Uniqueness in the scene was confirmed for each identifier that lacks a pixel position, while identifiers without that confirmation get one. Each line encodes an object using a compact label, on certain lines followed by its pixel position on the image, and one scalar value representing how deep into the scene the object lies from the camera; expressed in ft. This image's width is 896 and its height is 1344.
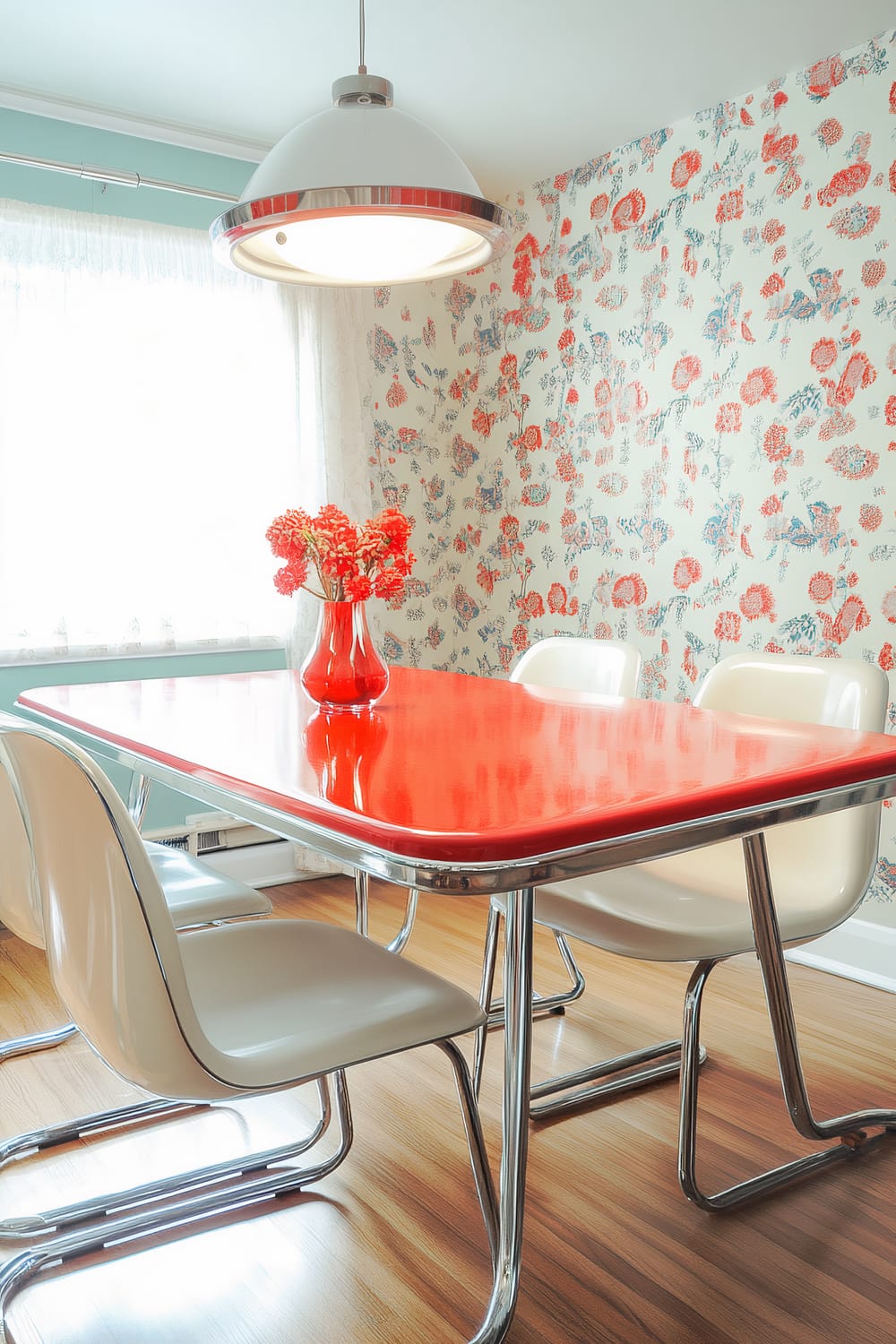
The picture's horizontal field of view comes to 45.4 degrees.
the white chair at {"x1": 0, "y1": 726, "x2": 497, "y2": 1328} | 3.79
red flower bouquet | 6.38
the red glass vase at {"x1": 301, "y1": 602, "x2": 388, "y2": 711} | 6.42
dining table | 3.60
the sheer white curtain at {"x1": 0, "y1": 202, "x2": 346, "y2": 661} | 10.39
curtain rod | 9.99
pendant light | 5.36
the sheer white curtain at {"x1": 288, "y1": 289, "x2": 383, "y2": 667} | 12.04
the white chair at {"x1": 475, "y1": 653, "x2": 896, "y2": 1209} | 5.70
